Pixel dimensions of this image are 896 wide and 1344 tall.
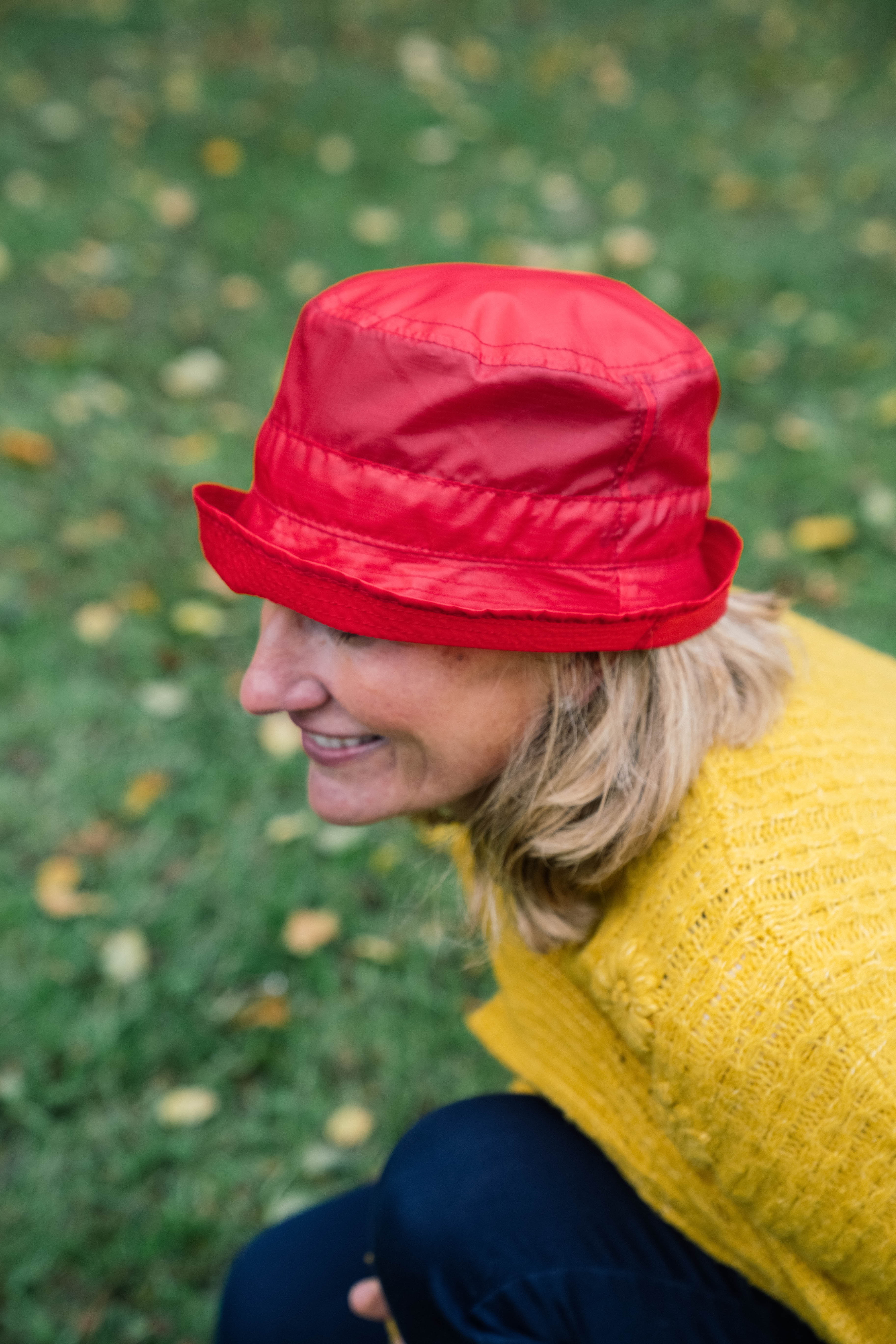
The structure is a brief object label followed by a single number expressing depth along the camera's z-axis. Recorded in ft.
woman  3.32
